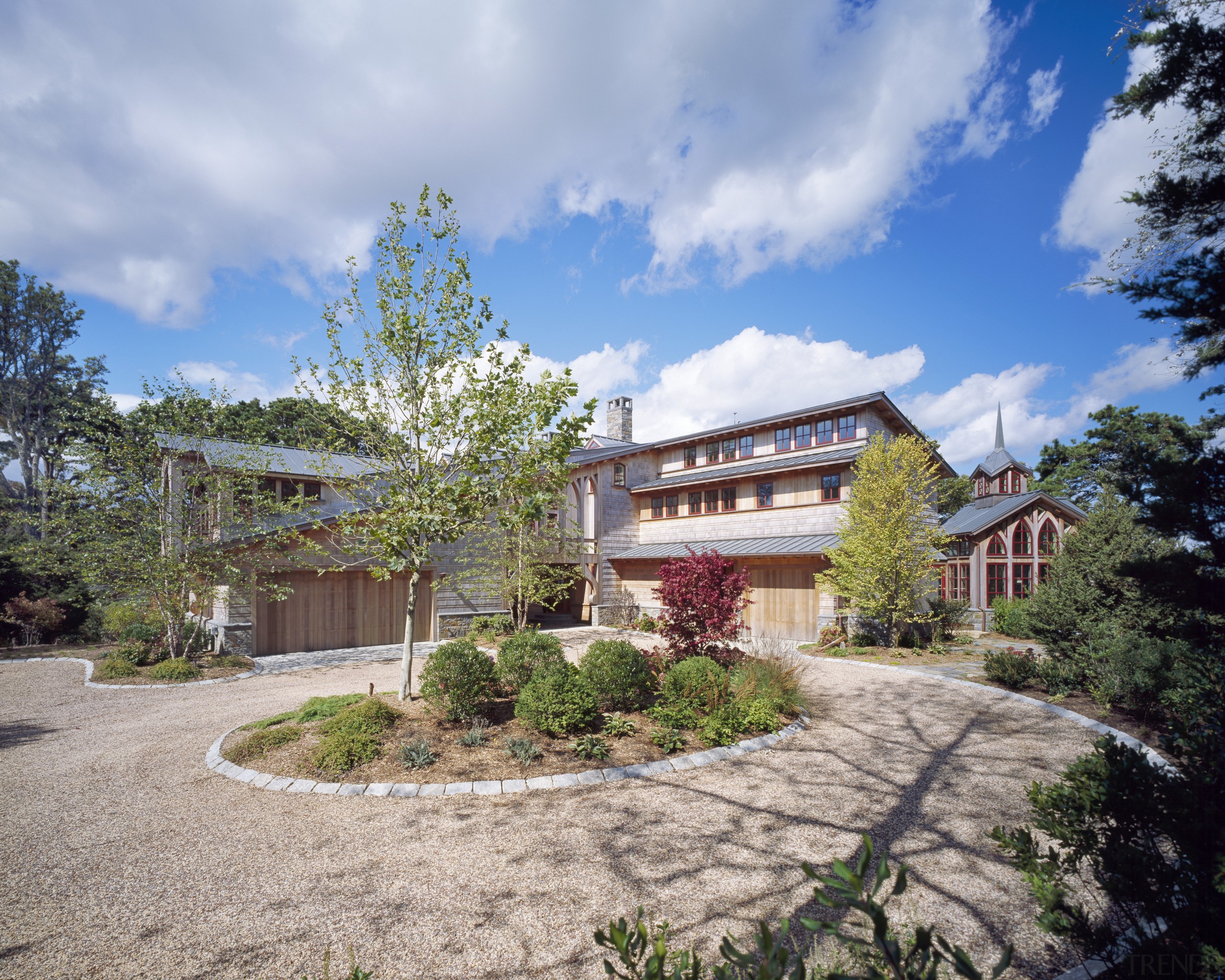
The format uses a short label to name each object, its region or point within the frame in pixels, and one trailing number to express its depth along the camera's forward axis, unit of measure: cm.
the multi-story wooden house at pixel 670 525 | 1684
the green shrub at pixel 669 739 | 713
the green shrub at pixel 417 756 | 652
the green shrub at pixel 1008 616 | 1758
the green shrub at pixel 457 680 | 765
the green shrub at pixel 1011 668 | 1080
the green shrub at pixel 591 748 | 682
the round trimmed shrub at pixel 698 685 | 816
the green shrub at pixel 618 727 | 754
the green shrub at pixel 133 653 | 1320
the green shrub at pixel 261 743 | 700
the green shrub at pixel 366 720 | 700
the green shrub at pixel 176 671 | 1229
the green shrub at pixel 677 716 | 777
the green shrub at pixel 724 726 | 743
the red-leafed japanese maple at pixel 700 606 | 984
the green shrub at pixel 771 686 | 847
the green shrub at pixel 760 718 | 795
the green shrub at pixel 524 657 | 855
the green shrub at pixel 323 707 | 812
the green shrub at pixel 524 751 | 664
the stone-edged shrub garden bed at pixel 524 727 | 659
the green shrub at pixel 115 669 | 1245
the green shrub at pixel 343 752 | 645
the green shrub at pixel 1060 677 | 997
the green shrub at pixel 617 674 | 822
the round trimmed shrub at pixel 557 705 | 729
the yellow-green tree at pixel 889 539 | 1523
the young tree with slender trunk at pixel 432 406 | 785
